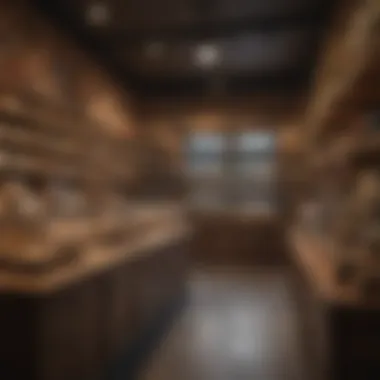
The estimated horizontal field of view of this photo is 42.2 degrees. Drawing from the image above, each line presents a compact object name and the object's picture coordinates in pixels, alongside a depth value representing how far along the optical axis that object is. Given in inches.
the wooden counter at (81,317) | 69.1
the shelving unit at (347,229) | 62.9
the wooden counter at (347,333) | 62.4
